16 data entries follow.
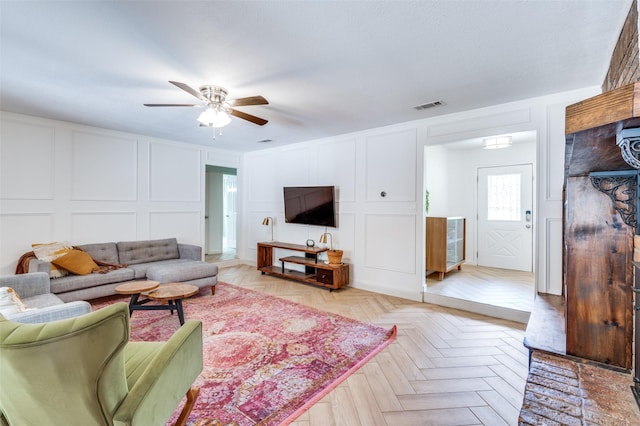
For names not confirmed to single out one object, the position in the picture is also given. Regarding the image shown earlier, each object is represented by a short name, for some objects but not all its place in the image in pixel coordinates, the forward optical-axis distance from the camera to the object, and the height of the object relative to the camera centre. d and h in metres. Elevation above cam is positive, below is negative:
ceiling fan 2.54 +0.98
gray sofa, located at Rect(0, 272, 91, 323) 1.86 -0.69
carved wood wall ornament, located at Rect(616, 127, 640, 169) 0.79 +0.20
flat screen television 4.76 +0.13
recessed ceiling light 4.60 +1.13
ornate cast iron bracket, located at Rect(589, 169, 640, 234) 1.32 +0.11
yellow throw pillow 3.49 -0.62
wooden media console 4.39 -0.90
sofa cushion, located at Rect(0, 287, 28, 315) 1.84 -0.61
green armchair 1.02 -0.61
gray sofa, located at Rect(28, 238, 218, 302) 3.40 -0.77
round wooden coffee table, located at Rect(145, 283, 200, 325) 2.90 -0.83
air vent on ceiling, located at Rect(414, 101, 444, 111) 3.23 +1.22
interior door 7.95 +0.12
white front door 5.35 -0.07
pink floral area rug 1.82 -1.18
